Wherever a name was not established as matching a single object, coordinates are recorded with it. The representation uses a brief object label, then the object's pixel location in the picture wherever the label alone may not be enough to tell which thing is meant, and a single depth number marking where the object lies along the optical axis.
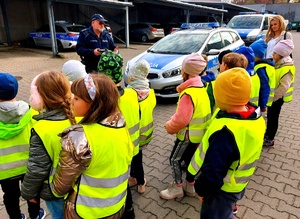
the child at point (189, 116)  2.29
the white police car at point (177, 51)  5.57
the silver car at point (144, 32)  18.86
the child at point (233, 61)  2.48
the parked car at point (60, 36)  13.70
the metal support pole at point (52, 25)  11.55
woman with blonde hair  3.96
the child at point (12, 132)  1.78
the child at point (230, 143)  1.50
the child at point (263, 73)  3.05
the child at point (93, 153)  1.34
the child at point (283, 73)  3.23
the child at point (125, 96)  2.09
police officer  4.24
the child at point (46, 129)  1.52
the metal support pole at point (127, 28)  15.57
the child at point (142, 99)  2.38
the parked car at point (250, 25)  11.56
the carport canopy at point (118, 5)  11.70
